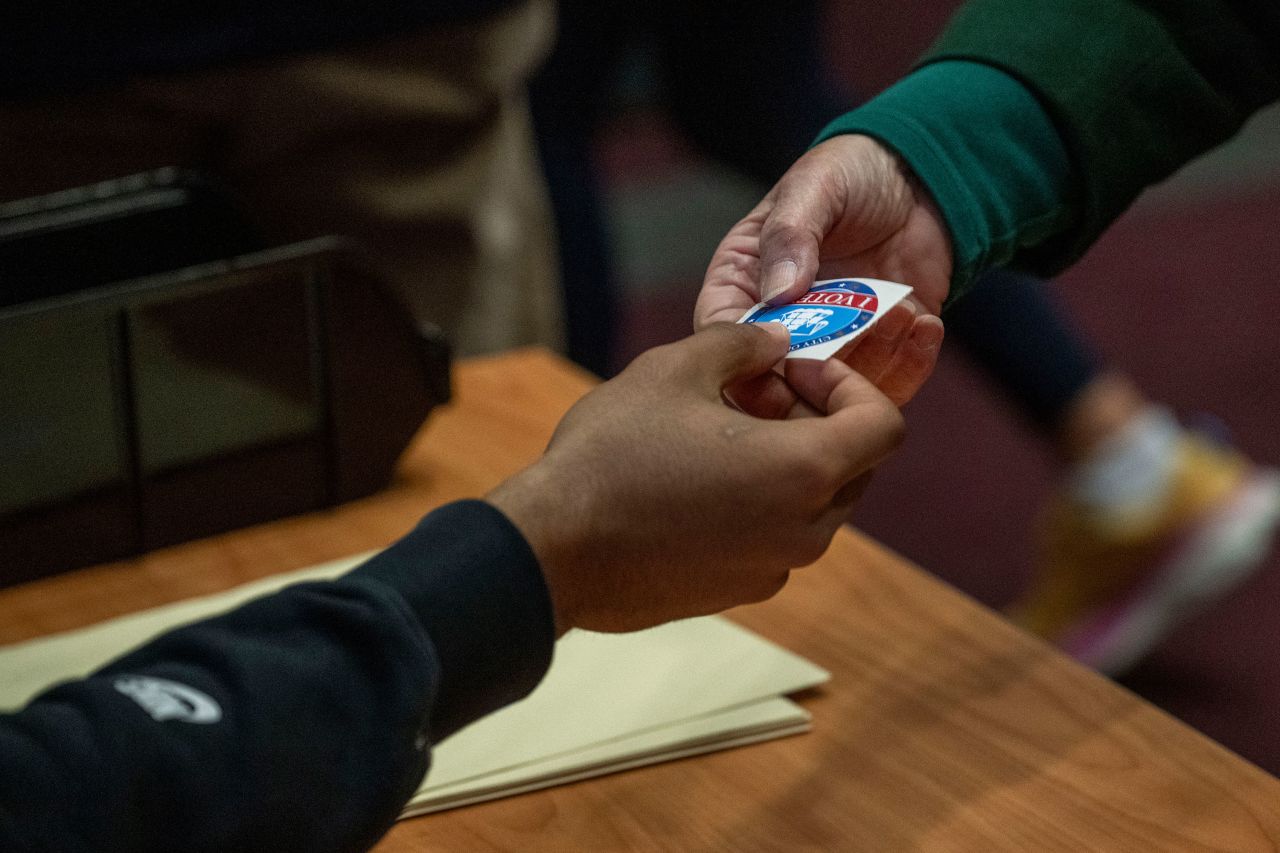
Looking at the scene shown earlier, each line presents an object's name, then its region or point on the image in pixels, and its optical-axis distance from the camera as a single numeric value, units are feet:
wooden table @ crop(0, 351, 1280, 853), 4.38
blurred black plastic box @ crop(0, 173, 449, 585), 5.04
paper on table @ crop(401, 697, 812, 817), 4.47
